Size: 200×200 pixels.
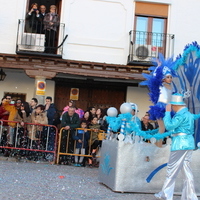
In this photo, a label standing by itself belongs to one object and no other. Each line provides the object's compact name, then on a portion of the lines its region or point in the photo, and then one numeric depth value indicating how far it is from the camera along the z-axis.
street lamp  15.71
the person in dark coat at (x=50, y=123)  10.98
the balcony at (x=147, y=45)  15.31
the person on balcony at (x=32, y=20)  15.16
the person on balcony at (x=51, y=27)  15.13
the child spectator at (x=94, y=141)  11.23
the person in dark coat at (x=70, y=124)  10.92
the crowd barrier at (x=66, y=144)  10.85
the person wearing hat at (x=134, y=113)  7.50
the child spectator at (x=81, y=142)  11.00
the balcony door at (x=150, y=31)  15.82
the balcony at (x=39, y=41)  14.73
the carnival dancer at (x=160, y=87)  7.05
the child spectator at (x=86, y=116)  11.80
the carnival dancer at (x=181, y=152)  5.89
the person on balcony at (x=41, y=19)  15.26
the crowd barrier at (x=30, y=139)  10.89
